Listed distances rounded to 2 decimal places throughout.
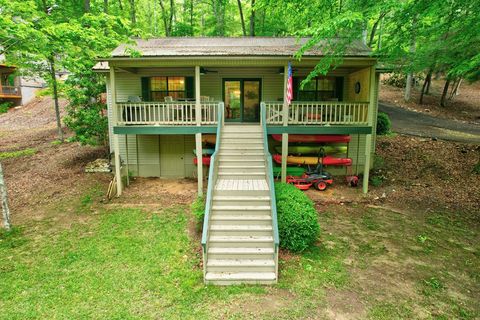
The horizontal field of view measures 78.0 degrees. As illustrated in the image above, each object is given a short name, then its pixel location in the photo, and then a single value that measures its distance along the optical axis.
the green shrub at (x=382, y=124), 16.47
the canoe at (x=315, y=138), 12.88
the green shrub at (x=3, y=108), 14.32
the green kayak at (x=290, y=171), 12.64
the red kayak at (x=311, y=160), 12.93
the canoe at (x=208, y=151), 12.97
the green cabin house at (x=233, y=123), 7.30
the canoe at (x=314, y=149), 13.20
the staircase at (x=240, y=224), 6.54
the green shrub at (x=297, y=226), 7.37
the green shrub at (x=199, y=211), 8.41
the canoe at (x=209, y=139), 13.30
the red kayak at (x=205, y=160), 13.20
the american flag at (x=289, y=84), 10.85
